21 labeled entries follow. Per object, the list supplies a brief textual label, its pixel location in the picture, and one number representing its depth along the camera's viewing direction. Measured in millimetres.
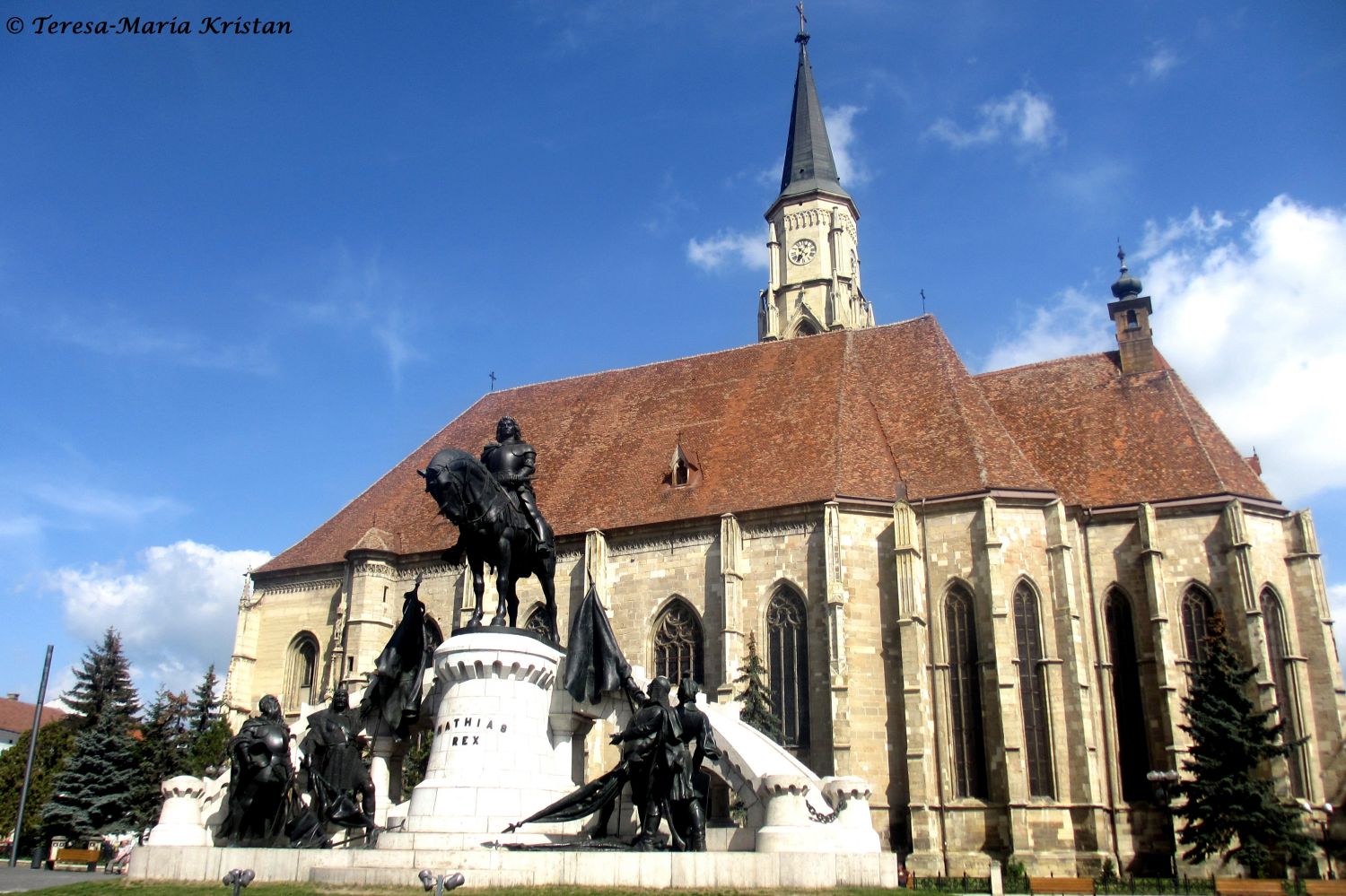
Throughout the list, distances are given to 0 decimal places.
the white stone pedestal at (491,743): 12758
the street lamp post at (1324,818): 24844
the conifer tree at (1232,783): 22547
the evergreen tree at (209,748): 29541
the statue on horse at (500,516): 13469
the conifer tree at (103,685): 37500
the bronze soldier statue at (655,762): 12164
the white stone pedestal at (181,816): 14273
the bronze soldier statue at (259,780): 13836
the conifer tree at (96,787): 30906
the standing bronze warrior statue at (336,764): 13828
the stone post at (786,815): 12461
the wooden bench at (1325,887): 15172
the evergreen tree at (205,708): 34812
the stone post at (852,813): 12953
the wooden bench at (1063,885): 18281
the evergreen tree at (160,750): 31781
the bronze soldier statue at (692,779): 12211
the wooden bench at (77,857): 26984
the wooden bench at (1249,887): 15836
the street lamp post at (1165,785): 22688
